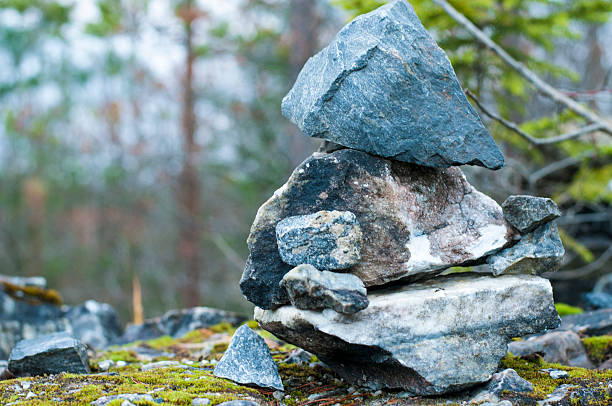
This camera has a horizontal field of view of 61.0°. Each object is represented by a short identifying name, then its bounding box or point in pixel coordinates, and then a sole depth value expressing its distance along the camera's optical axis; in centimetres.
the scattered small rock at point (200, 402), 286
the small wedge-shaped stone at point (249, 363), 334
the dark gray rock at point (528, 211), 333
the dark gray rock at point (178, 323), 604
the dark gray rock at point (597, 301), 570
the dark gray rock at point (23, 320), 543
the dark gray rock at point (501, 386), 298
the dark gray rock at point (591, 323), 484
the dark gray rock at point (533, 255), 338
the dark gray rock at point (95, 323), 596
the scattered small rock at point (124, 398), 285
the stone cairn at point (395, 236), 306
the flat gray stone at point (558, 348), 413
